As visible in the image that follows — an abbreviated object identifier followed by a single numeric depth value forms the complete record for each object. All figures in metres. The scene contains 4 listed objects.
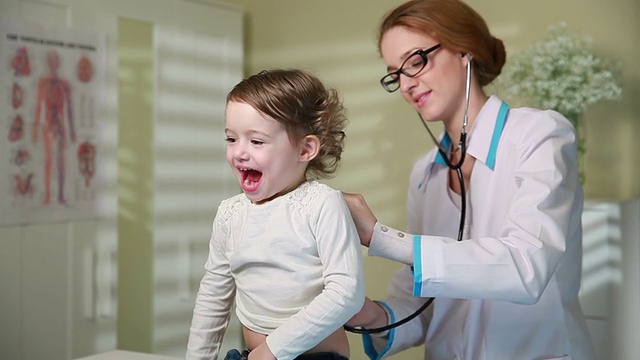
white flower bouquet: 2.63
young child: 1.23
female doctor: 1.43
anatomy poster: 2.46
